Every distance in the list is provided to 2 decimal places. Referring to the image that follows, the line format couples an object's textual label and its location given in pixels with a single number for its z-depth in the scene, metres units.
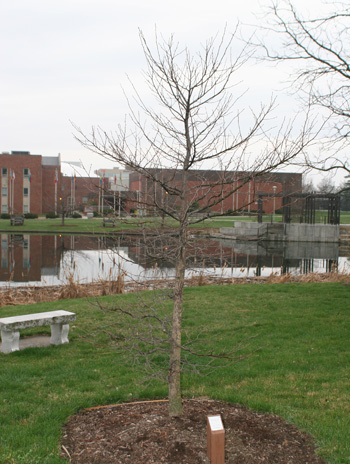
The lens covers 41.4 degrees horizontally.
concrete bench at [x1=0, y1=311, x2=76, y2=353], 6.80
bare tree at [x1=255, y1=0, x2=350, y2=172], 9.93
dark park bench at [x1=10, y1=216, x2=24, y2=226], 46.81
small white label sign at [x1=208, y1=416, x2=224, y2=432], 3.22
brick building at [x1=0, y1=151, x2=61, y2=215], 64.81
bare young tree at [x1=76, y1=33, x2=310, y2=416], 4.25
